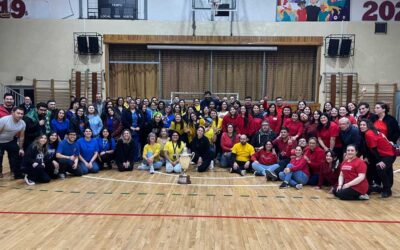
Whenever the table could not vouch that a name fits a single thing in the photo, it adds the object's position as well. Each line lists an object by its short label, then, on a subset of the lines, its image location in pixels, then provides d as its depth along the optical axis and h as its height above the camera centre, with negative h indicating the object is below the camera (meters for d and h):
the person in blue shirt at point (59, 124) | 8.02 -0.63
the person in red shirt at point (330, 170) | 6.61 -1.31
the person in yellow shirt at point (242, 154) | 8.20 -1.29
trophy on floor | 7.16 -1.34
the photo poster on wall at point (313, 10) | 14.40 +3.31
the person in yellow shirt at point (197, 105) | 10.09 -0.26
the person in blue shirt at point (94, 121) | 8.48 -0.60
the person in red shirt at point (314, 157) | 6.91 -1.12
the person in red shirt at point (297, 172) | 6.91 -1.41
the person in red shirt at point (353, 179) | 5.98 -1.32
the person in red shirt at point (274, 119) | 8.91 -0.55
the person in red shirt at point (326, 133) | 7.26 -0.71
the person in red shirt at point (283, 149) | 7.42 -1.10
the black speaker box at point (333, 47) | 14.30 +1.89
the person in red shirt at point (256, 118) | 9.02 -0.54
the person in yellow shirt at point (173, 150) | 8.34 -1.22
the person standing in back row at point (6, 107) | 7.21 -0.25
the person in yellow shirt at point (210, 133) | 8.99 -0.90
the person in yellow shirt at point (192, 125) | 9.05 -0.71
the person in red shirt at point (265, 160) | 7.73 -1.35
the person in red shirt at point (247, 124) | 8.94 -0.68
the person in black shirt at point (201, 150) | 8.40 -1.24
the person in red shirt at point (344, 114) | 7.86 -0.37
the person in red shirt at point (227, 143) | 8.74 -1.10
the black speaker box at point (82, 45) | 14.41 +1.91
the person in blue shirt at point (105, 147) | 8.27 -1.17
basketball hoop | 14.18 +3.43
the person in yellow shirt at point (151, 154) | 8.38 -1.32
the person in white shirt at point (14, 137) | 6.82 -0.81
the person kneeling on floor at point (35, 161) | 6.89 -1.23
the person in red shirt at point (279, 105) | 9.40 -0.24
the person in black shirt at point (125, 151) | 8.26 -1.25
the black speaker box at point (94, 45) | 14.44 +1.92
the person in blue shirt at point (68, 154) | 7.44 -1.19
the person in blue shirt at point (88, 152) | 7.91 -1.24
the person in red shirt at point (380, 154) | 6.14 -0.94
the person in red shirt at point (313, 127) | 7.63 -0.64
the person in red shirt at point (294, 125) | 8.27 -0.65
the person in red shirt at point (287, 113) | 8.59 -0.39
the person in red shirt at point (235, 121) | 8.95 -0.60
